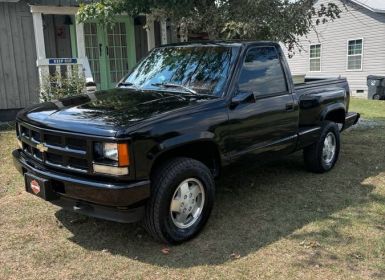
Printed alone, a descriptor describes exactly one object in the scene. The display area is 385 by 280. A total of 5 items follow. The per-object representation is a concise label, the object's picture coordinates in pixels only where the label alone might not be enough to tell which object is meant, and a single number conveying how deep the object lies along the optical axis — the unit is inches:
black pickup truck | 145.6
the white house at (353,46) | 810.2
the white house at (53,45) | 402.3
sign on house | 372.2
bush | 339.9
